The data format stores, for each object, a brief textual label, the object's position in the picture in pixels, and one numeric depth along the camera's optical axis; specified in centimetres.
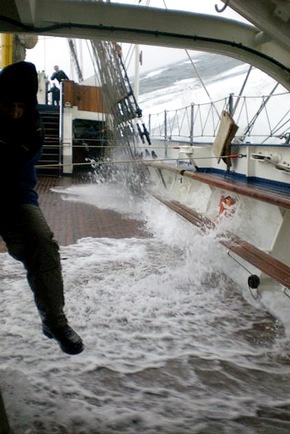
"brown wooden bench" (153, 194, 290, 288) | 316
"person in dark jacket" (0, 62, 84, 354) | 182
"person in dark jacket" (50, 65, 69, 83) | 1667
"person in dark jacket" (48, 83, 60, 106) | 1755
